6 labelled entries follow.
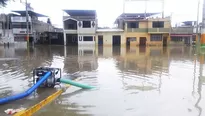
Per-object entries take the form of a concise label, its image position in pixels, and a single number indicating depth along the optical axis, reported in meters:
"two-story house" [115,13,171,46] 44.12
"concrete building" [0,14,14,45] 44.98
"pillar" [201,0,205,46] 26.44
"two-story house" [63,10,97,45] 44.47
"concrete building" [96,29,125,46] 45.22
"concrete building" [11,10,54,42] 46.19
